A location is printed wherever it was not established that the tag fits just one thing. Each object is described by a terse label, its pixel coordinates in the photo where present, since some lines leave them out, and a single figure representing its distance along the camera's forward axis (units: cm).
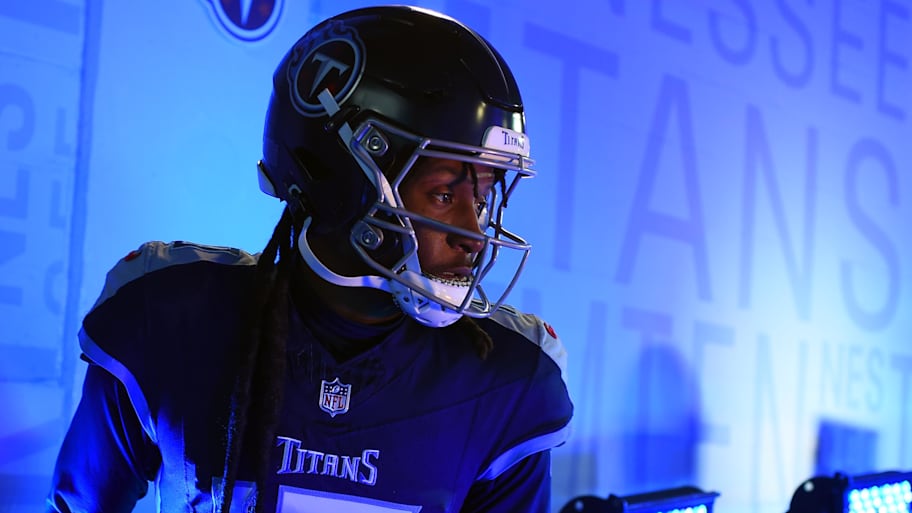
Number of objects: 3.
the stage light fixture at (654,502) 214
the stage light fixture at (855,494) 267
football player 113
